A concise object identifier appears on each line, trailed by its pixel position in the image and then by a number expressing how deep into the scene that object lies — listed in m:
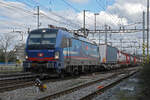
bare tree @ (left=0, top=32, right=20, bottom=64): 63.67
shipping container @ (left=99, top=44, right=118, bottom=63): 28.65
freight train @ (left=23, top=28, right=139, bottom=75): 14.57
